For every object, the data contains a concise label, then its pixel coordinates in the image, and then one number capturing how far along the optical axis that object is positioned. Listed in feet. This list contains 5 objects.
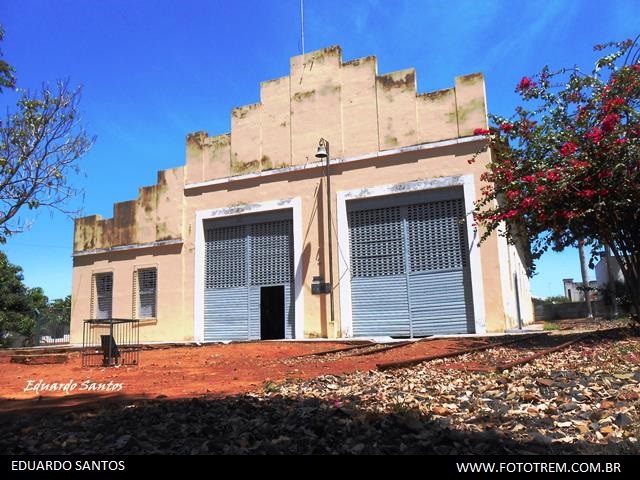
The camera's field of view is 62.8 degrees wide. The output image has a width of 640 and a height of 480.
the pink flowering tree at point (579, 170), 31.78
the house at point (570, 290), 196.70
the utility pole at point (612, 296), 75.19
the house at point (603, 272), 106.93
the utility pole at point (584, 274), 96.26
